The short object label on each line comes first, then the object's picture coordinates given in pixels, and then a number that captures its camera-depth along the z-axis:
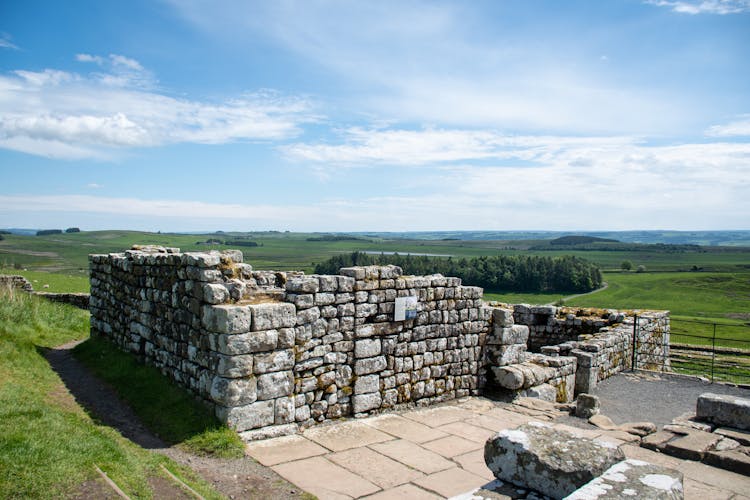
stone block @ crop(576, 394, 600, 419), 10.82
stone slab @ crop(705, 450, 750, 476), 7.11
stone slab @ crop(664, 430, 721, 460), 7.61
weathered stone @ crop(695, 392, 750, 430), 8.96
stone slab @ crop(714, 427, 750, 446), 8.25
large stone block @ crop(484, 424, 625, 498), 5.00
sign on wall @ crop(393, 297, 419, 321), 10.45
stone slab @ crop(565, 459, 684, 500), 4.42
